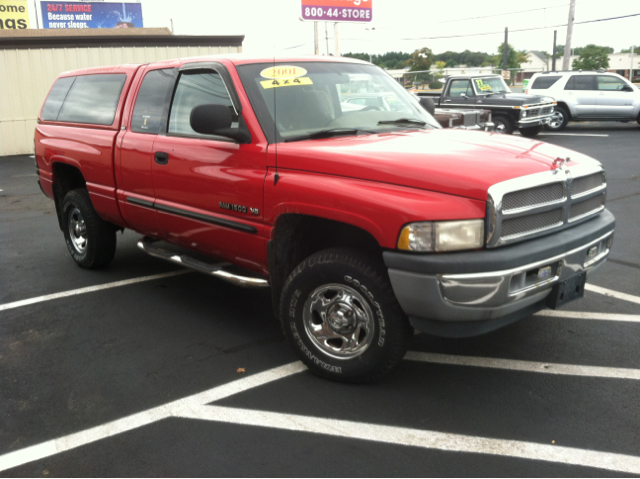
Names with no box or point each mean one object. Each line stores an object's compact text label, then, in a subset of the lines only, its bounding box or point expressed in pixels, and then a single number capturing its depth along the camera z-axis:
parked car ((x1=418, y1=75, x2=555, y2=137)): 16.27
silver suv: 18.72
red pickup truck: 3.05
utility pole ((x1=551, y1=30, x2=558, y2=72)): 59.11
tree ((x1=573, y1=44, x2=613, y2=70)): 90.59
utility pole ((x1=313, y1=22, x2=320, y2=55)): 24.03
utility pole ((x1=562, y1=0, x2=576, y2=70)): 28.23
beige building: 17.47
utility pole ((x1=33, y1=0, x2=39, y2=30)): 47.14
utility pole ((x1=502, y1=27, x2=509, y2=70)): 49.53
